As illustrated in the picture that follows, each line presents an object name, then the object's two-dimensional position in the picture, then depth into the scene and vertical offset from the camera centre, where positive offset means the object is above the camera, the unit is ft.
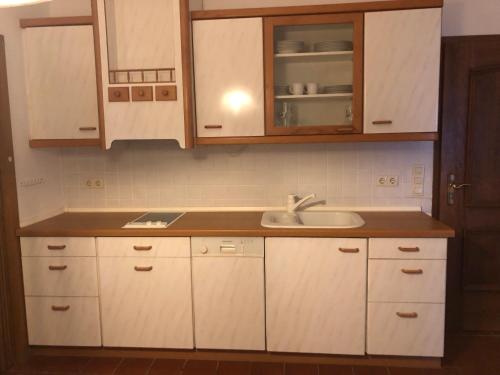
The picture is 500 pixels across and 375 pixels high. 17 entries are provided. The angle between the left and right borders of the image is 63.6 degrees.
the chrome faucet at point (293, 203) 8.83 -1.36
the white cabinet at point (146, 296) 7.89 -3.01
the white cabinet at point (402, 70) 7.57 +1.30
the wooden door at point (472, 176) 8.48 -0.84
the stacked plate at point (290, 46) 8.00 +1.88
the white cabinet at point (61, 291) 8.07 -2.94
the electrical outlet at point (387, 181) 9.05 -0.94
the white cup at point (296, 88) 8.19 +1.06
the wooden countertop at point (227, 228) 7.42 -1.65
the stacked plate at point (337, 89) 7.95 +1.01
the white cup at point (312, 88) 8.18 +1.06
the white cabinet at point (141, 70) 7.87 +1.47
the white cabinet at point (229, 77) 7.90 +1.29
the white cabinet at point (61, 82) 8.26 +1.31
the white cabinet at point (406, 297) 7.39 -2.93
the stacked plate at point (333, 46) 7.87 +1.85
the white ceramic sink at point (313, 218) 8.63 -1.69
